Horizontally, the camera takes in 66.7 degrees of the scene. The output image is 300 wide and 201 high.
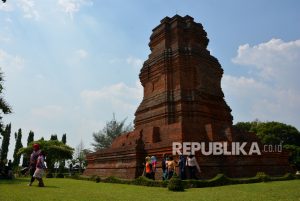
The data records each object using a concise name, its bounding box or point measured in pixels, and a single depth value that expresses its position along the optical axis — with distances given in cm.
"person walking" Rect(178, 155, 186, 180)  1022
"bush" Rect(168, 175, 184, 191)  800
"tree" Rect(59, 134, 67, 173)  4161
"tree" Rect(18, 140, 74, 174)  2627
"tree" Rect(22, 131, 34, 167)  3956
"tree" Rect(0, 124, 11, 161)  3821
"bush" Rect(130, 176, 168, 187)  942
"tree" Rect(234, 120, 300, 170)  3229
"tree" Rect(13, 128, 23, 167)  3886
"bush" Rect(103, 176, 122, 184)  1172
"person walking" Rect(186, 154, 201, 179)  1010
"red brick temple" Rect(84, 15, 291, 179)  1178
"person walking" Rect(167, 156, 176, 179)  1016
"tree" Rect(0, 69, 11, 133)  1475
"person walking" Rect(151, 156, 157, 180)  1129
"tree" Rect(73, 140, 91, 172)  3592
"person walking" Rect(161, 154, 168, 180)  1040
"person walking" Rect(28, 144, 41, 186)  962
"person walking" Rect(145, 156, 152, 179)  1084
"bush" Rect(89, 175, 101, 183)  1243
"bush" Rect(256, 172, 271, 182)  1068
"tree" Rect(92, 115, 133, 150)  3224
